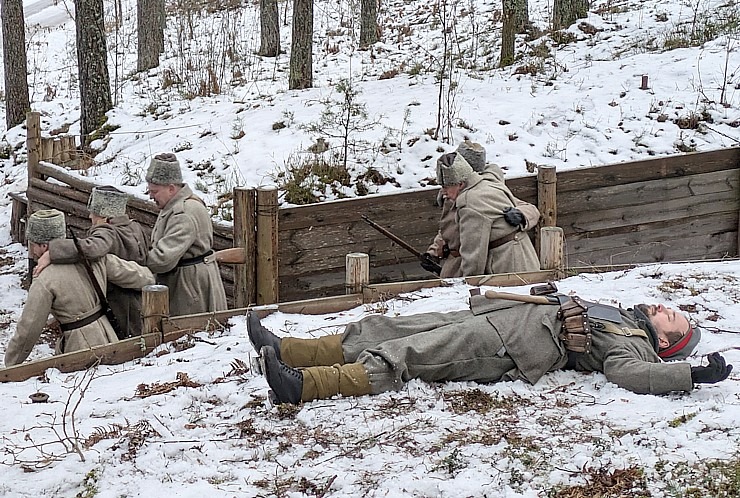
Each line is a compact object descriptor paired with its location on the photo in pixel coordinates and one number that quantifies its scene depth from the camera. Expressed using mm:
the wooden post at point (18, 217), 11500
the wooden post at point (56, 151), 11245
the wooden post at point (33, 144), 10844
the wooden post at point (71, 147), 11461
